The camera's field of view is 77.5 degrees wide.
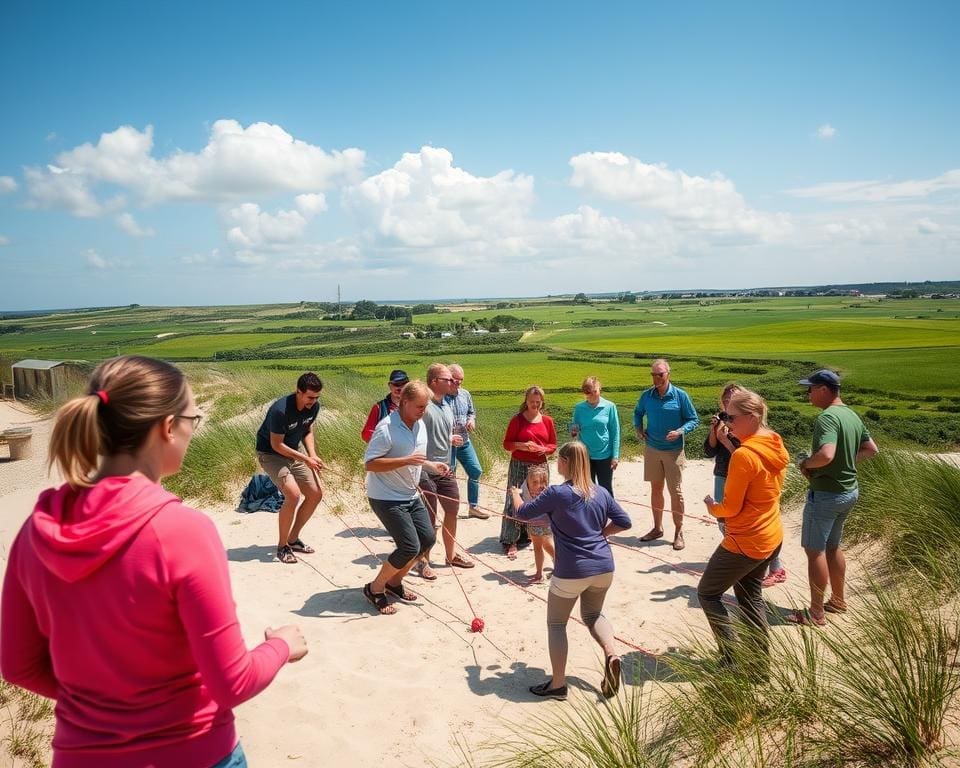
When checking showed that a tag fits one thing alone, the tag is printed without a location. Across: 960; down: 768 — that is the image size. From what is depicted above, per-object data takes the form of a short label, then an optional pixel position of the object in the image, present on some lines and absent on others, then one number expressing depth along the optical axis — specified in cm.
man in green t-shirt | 447
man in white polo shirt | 475
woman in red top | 625
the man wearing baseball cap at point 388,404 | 618
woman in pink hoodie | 135
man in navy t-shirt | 592
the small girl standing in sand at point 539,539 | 554
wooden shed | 1862
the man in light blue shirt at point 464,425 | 698
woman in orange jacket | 373
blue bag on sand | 820
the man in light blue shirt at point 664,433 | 656
